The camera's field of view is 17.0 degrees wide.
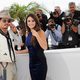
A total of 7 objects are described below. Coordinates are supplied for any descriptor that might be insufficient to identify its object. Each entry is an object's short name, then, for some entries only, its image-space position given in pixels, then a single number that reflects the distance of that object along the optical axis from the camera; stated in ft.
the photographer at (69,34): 16.11
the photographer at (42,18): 18.10
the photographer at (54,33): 16.93
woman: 11.02
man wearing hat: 10.71
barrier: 11.35
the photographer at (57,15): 18.00
